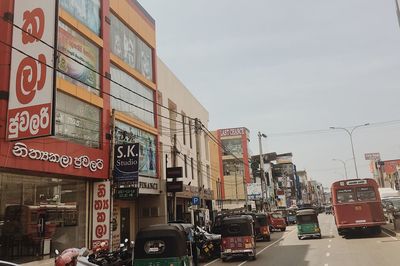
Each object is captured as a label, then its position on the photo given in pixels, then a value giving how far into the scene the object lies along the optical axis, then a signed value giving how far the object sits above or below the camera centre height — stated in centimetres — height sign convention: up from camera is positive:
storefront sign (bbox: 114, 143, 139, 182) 2263 +327
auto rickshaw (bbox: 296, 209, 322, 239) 3484 -75
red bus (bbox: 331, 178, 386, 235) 2911 +49
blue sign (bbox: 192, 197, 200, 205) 2869 +138
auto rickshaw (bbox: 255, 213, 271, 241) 3619 -103
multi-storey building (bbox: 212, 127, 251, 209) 7884 +1105
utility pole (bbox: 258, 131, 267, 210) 5698 +794
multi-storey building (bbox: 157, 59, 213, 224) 3284 +698
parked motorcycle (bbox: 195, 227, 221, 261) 2466 -143
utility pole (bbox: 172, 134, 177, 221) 2936 +456
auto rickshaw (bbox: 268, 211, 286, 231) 5091 -71
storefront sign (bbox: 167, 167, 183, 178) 3018 +353
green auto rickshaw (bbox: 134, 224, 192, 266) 1425 -81
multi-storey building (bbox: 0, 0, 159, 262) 1568 +466
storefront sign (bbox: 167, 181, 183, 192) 3012 +251
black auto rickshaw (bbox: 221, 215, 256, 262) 2250 -103
